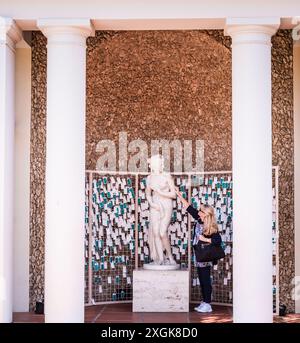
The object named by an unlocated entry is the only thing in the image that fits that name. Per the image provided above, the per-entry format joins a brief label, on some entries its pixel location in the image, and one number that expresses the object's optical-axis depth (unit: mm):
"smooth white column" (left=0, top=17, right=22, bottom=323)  10609
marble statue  12895
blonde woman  12508
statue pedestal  12562
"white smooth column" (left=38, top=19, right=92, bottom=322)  10477
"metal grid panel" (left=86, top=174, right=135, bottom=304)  13320
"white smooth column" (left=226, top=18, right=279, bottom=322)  10414
